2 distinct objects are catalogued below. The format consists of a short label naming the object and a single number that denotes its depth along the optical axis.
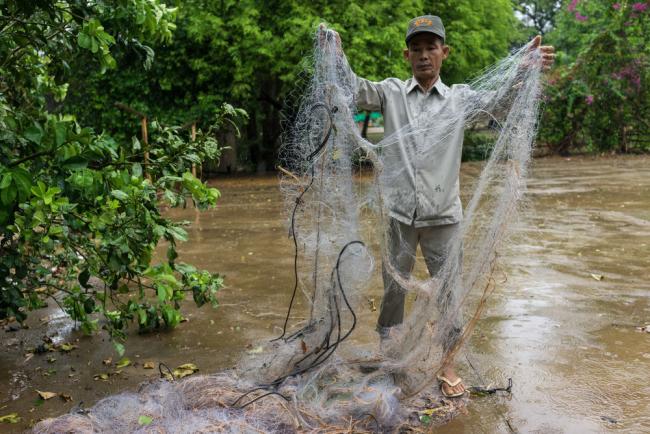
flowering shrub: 19.06
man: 3.35
